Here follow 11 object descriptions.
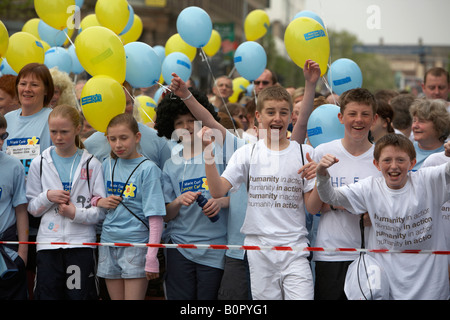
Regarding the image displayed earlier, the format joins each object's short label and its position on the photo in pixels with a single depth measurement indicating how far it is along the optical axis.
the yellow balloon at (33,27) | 9.23
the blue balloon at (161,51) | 9.61
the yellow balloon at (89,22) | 8.03
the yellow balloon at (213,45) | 9.96
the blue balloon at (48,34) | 8.48
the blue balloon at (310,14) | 7.51
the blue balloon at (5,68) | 8.15
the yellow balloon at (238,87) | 11.08
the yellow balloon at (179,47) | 8.83
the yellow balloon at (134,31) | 8.66
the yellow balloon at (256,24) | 9.84
